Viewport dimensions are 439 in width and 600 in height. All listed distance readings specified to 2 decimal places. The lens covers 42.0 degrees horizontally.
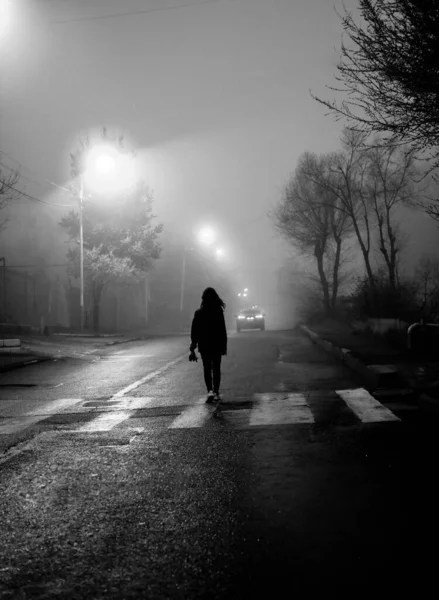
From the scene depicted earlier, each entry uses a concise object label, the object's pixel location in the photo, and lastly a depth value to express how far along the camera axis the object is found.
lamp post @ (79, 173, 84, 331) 34.47
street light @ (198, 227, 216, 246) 74.25
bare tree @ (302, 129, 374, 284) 31.61
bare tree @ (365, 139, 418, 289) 33.16
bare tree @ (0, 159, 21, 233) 24.26
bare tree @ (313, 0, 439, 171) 7.99
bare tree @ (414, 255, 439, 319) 24.10
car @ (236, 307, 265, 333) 42.38
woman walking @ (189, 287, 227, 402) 9.62
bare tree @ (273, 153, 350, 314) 40.12
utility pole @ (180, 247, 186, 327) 57.48
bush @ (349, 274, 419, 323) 24.55
